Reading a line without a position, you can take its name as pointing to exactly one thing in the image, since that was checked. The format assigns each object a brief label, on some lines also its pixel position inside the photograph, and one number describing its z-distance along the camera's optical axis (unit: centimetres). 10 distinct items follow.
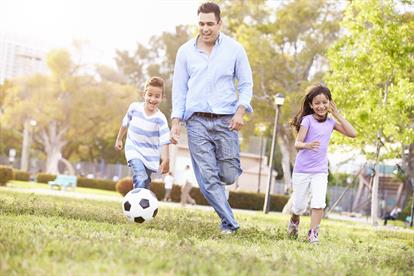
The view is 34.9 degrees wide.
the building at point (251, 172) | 4522
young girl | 700
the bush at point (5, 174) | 2584
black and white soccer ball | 677
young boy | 756
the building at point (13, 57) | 5988
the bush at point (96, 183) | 4203
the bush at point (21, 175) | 4038
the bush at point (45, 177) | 4050
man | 668
